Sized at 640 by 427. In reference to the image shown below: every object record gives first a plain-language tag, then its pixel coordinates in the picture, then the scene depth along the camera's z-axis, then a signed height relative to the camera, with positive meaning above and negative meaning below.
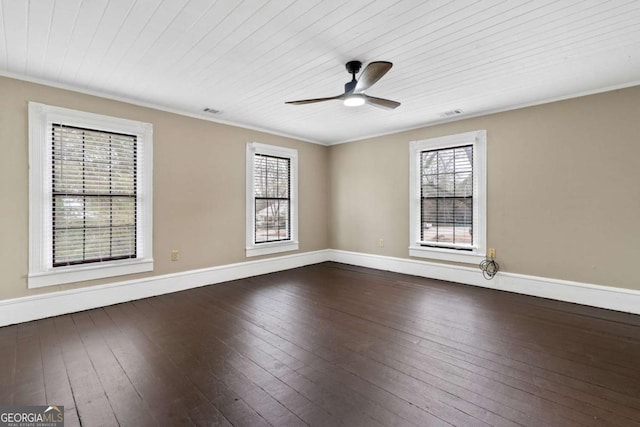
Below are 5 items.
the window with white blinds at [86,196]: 3.20 +0.19
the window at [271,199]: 5.10 +0.24
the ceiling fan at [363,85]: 2.35 +1.12
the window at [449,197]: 4.43 +0.25
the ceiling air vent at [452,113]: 4.26 +1.45
